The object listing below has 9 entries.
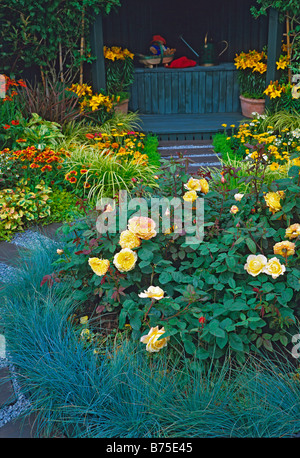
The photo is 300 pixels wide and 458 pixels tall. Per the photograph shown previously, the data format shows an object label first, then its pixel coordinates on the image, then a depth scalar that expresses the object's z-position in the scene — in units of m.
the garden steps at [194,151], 5.43
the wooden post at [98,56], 5.92
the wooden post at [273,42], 6.00
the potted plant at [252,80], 6.64
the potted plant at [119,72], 6.72
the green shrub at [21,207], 3.70
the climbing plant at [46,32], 5.62
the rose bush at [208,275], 1.99
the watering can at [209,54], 7.75
